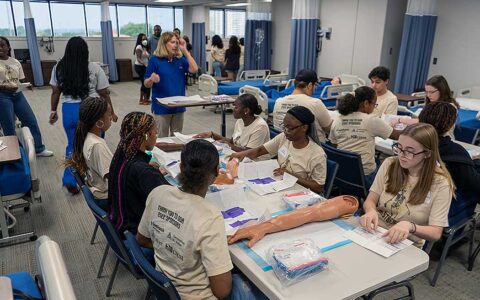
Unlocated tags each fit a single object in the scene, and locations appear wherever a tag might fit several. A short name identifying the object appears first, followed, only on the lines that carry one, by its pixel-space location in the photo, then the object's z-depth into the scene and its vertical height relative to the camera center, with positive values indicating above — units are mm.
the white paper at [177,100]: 3852 -616
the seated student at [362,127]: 2824 -617
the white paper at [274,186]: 2010 -770
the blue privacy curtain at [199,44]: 11406 -114
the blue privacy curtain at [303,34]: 6930 +151
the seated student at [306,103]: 3275 -523
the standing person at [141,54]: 8758 -350
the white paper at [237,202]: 1741 -772
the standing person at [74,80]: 3307 -377
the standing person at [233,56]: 8398 -333
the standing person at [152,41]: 8886 -49
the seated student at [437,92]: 3371 -405
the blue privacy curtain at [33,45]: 9203 -214
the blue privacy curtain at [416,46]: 5859 -12
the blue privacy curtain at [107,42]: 10414 -125
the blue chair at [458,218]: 2168 -1005
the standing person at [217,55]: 9266 -354
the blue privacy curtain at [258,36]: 8109 +116
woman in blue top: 3756 -358
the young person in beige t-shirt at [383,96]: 3852 -523
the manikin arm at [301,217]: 1540 -749
